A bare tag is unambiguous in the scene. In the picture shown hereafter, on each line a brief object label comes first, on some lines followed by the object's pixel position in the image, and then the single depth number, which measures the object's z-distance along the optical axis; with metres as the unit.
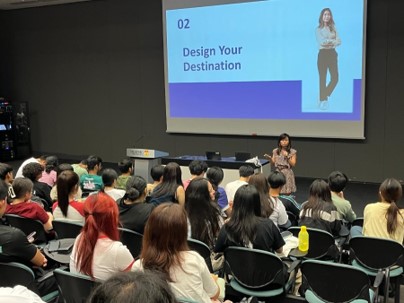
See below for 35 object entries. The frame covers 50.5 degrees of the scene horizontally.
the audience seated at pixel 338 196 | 3.91
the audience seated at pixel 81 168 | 5.51
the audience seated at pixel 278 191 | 4.04
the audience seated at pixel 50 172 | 5.33
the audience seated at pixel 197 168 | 5.04
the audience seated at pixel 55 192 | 4.19
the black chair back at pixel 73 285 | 2.28
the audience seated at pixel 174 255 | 2.18
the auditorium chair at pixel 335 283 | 2.54
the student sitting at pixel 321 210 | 3.55
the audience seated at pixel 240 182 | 4.61
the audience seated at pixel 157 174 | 4.75
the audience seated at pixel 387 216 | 3.34
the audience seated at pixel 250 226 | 2.97
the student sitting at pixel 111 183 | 4.36
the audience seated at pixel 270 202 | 3.69
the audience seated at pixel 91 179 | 5.20
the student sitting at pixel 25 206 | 3.54
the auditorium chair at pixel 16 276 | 2.49
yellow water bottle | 3.09
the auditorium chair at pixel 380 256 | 3.04
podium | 7.21
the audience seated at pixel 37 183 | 4.57
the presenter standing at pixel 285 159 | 6.21
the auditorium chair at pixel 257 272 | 2.79
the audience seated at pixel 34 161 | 5.12
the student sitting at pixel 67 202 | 3.75
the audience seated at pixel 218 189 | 4.46
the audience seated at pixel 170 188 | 4.22
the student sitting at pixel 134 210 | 3.51
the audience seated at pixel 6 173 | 4.61
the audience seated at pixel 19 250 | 2.73
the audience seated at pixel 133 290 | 0.94
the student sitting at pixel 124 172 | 5.11
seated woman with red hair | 2.44
